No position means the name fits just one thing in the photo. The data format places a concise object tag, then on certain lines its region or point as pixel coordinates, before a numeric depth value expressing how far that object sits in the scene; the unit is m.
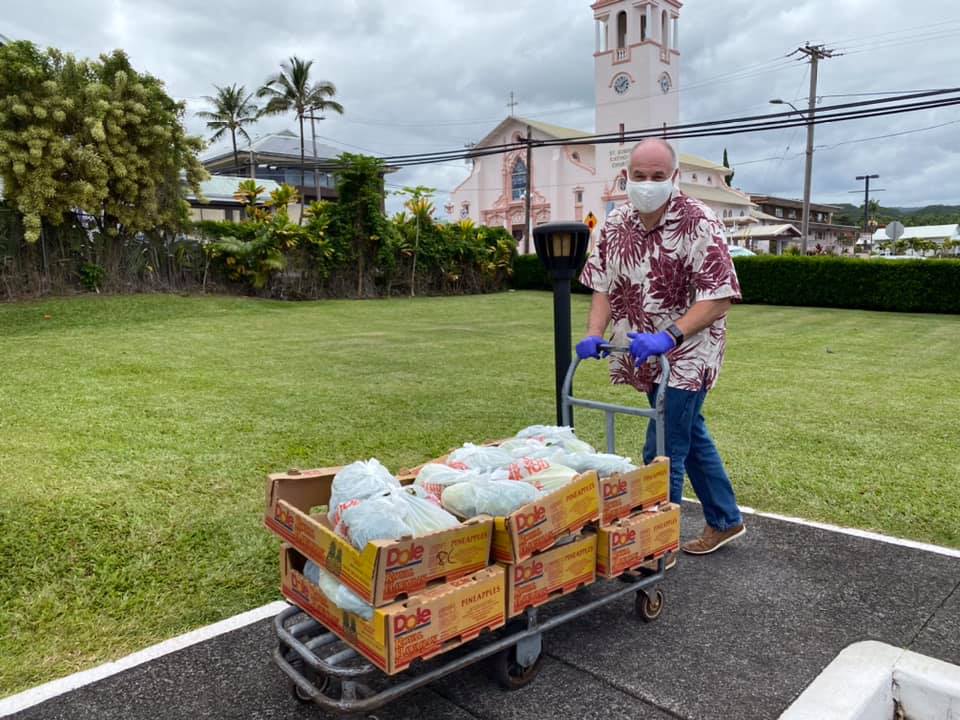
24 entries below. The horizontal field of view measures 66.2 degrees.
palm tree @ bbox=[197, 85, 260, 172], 50.48
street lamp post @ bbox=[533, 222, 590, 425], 4.30
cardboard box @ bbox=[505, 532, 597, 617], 2.40
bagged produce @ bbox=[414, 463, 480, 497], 2.65
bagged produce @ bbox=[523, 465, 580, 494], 2.63
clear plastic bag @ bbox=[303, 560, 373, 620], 2.14
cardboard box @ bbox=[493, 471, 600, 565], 2.35
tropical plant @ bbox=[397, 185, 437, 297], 23.30
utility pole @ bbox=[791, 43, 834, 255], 29.25
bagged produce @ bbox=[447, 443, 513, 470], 2.80
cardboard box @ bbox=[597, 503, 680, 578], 2.68
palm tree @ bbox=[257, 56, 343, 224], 43.75
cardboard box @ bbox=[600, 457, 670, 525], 2.73
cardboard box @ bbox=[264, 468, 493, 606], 2.09
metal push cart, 2.21
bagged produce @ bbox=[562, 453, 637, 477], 2.83
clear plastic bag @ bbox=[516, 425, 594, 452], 3.00
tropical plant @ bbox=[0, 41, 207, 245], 15.12
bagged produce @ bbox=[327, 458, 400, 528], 2.43
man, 3.05
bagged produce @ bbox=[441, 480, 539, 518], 2.46
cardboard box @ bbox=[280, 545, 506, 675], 2.06
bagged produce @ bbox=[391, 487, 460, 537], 2.33
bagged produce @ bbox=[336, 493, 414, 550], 2.20
